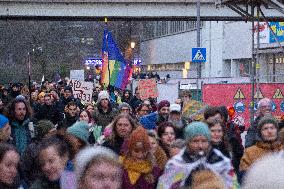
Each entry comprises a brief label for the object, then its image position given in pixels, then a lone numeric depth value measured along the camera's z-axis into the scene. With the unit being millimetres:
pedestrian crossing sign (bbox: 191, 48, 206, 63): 29579
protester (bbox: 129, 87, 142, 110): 26879
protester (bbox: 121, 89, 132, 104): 30457
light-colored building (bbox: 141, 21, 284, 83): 53765
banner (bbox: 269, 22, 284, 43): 48088
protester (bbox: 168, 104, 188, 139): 14513
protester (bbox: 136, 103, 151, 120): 18569
